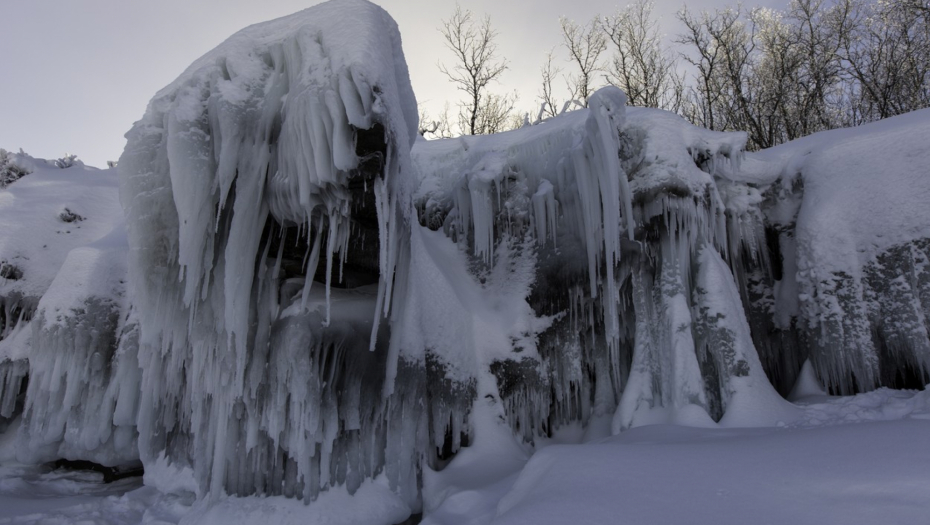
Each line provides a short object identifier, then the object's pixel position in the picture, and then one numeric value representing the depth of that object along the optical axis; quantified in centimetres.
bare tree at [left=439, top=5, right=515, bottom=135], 1544
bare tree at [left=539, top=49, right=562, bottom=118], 1591
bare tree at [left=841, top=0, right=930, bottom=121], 1195
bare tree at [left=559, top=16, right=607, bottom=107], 1578
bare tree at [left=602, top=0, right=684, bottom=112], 1525
